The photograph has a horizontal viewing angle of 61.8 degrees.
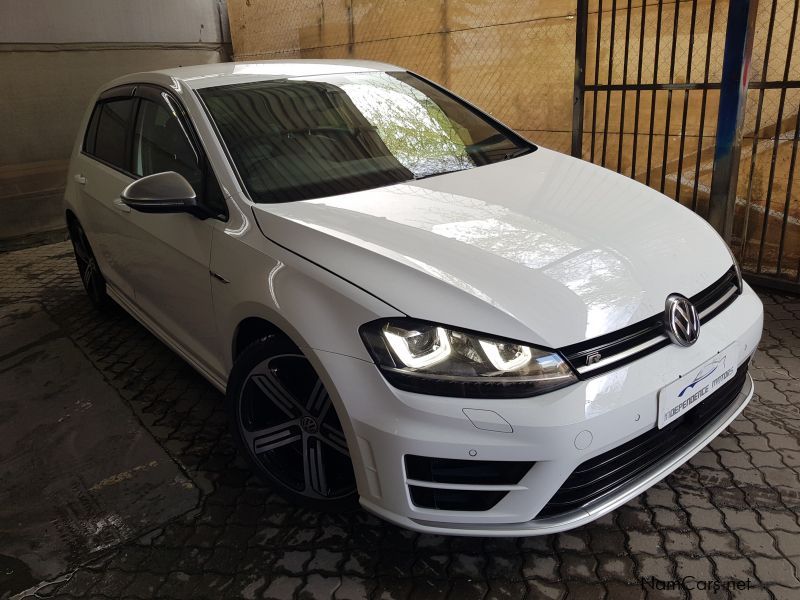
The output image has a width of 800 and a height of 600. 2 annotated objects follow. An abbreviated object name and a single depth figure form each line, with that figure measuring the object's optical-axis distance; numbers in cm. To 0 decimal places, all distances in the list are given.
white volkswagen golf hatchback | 185
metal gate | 416
